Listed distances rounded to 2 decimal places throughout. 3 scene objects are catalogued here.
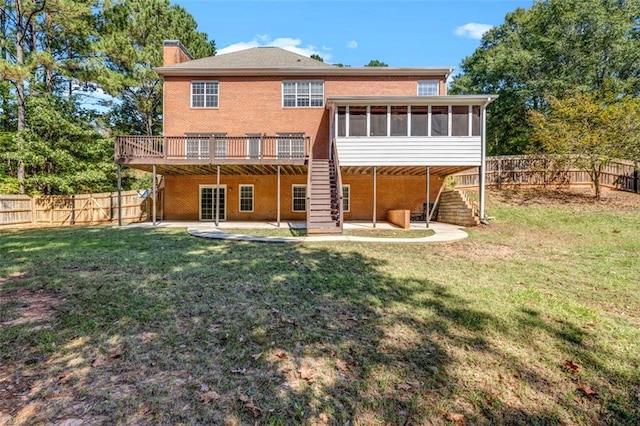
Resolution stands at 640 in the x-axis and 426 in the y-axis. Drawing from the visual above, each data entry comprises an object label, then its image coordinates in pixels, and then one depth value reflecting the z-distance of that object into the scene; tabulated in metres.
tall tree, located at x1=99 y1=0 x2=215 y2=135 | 20.48
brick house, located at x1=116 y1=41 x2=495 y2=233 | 15.91
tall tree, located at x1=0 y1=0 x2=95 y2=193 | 17.08
